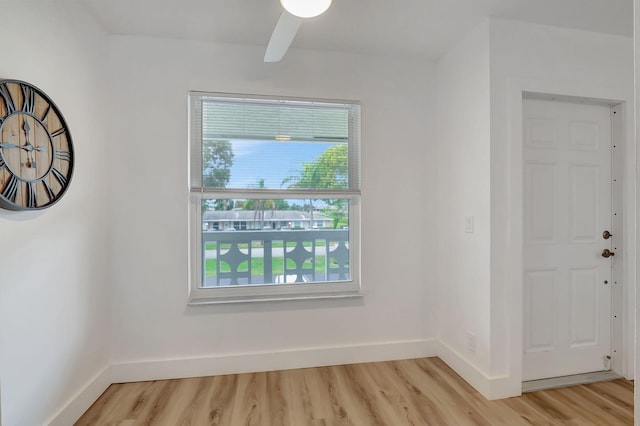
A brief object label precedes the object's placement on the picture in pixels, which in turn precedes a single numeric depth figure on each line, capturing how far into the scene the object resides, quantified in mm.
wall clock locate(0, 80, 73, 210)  1285
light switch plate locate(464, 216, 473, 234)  2131
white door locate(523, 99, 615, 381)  2129
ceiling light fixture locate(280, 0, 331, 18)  1228
